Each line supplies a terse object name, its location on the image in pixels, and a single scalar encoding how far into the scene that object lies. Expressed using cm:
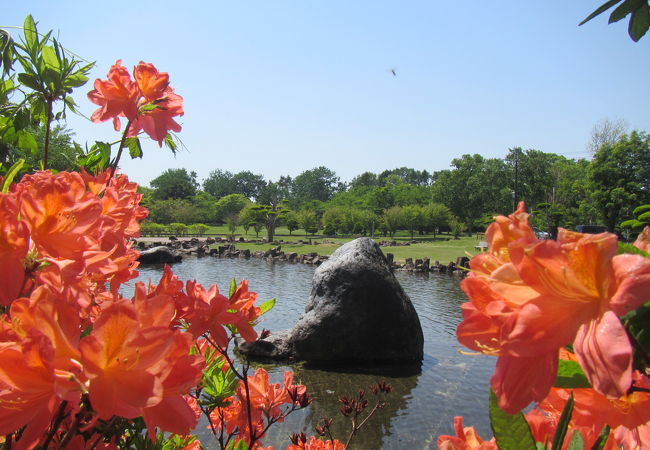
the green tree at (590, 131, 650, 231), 3141
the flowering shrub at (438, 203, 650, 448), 41
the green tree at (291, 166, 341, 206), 9856
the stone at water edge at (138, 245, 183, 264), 2105
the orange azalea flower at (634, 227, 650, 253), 52
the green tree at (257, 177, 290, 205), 8750
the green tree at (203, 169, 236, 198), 9675
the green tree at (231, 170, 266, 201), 9725
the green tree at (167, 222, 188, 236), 4215
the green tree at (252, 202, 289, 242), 3707
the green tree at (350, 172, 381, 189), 9871
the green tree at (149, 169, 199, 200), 6850
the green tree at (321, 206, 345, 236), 4503
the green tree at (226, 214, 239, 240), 4085
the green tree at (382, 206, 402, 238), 4628
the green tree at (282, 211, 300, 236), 4519
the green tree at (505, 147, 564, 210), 5141
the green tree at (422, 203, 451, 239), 4666
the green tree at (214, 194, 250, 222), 6356
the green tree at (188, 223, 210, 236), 4312
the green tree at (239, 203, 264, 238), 4016
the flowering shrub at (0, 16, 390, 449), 53
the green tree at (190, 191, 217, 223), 6004
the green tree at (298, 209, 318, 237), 4566
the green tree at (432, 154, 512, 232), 5125
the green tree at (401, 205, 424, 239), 4612
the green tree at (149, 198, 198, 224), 5221
